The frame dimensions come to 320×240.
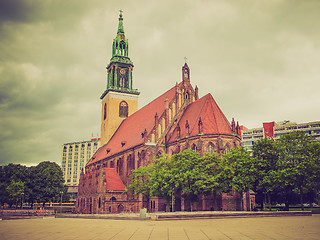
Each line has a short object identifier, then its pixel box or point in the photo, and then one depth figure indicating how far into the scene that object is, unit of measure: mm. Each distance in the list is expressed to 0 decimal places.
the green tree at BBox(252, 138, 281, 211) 40219
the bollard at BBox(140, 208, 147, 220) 28266
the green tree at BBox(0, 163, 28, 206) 73438
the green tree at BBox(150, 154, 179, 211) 40781
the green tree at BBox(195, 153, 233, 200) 39812
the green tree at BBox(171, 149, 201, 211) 40381
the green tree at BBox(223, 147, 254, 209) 40844
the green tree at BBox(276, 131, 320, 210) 39531
